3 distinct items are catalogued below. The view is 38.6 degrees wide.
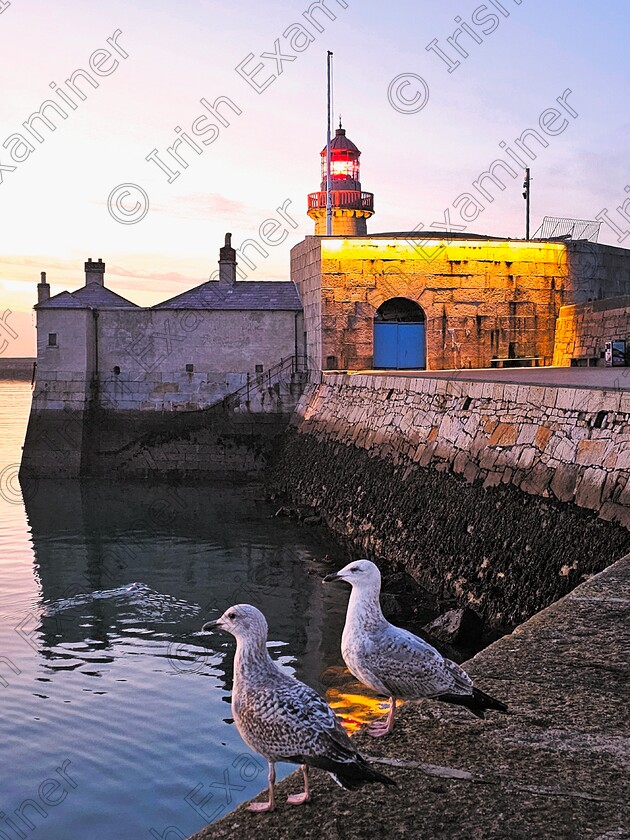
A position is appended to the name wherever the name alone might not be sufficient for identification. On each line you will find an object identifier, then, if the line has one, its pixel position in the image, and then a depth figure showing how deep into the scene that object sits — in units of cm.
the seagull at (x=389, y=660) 418
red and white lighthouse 3928
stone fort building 2672
